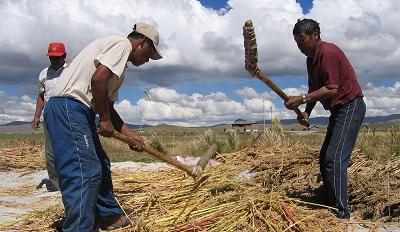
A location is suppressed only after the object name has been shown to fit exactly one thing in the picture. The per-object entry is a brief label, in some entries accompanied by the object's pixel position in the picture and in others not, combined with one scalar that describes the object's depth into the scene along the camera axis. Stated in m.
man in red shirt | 4.25
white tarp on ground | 5.18
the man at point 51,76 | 5.75
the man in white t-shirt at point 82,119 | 3.51
